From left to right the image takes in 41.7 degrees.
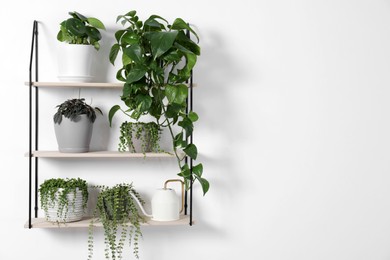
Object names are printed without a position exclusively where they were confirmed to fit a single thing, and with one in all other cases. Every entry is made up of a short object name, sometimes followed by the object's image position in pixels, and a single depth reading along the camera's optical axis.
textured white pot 2.28
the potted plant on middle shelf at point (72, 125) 2.30
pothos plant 2.23
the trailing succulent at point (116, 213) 2.29
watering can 2.37
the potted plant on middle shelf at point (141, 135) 2.36
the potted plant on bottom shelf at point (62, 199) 2.27
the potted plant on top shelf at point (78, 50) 2.31
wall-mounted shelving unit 2.29
